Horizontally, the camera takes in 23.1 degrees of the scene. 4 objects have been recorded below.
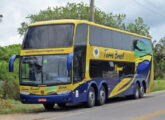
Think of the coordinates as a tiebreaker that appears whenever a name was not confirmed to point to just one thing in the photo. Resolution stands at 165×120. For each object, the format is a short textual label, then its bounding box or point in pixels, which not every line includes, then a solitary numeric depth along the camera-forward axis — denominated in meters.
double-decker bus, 17.12
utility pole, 23.22
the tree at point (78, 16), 57.88
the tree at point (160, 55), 72.50
